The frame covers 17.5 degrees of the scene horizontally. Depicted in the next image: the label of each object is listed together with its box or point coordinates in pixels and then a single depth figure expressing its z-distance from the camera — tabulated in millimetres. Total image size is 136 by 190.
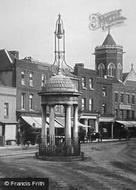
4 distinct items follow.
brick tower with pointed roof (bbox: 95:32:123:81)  85606
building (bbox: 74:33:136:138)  64812
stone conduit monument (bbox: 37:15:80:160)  25453
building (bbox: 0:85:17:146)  48688
